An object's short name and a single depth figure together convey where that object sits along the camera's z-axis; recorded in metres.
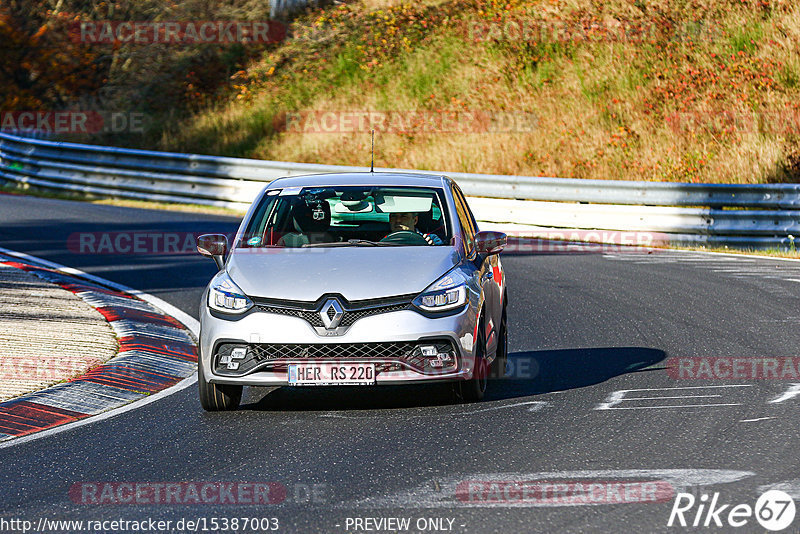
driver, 18.59
